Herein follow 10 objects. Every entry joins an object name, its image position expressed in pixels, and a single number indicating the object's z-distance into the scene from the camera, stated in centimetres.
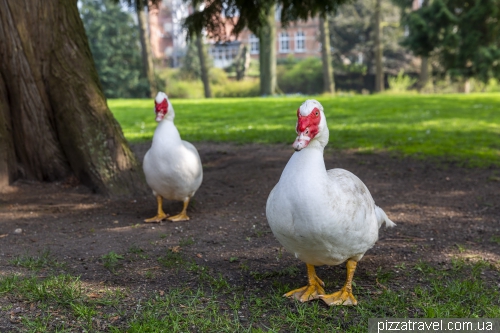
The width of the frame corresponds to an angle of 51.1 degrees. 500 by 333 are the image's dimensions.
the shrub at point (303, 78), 3647
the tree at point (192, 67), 3719
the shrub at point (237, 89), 3331
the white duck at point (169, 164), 512
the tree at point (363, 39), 3478
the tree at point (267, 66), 2645
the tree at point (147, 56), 2665
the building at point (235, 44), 4712
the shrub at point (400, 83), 3032
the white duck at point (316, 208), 298
